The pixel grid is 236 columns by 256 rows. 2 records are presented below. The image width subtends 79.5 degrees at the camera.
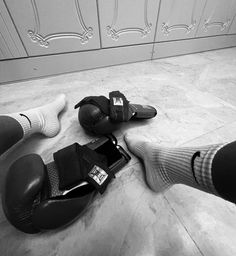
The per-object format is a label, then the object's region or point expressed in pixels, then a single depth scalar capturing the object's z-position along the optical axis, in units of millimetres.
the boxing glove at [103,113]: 509
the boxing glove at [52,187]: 314
